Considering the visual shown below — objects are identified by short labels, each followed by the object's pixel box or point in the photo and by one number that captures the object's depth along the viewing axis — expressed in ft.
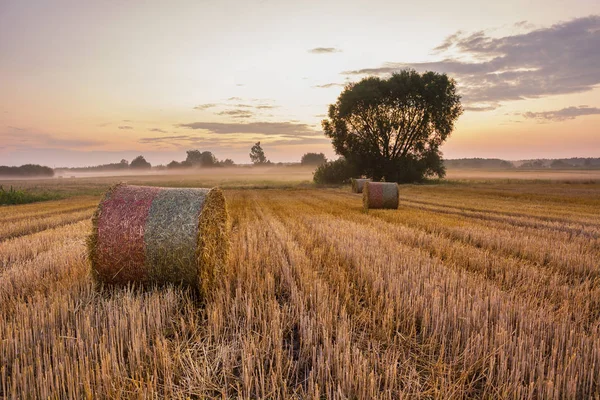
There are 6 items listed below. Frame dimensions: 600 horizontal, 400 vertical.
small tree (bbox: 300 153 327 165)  463.42
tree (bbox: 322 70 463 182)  140.67
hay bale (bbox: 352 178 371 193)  96.33
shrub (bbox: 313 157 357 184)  147.18
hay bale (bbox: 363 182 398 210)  54.34
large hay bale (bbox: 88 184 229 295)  17.06
